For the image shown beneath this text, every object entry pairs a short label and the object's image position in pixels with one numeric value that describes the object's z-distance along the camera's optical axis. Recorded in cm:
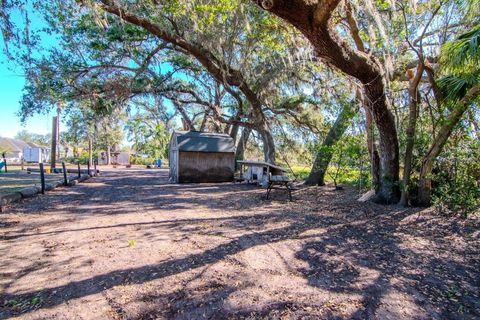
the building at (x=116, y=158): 3841
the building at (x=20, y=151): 3831
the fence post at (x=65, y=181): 1062
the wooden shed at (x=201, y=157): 1364
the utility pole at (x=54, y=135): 1672
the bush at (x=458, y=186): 538
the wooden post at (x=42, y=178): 816
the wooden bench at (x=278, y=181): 816
